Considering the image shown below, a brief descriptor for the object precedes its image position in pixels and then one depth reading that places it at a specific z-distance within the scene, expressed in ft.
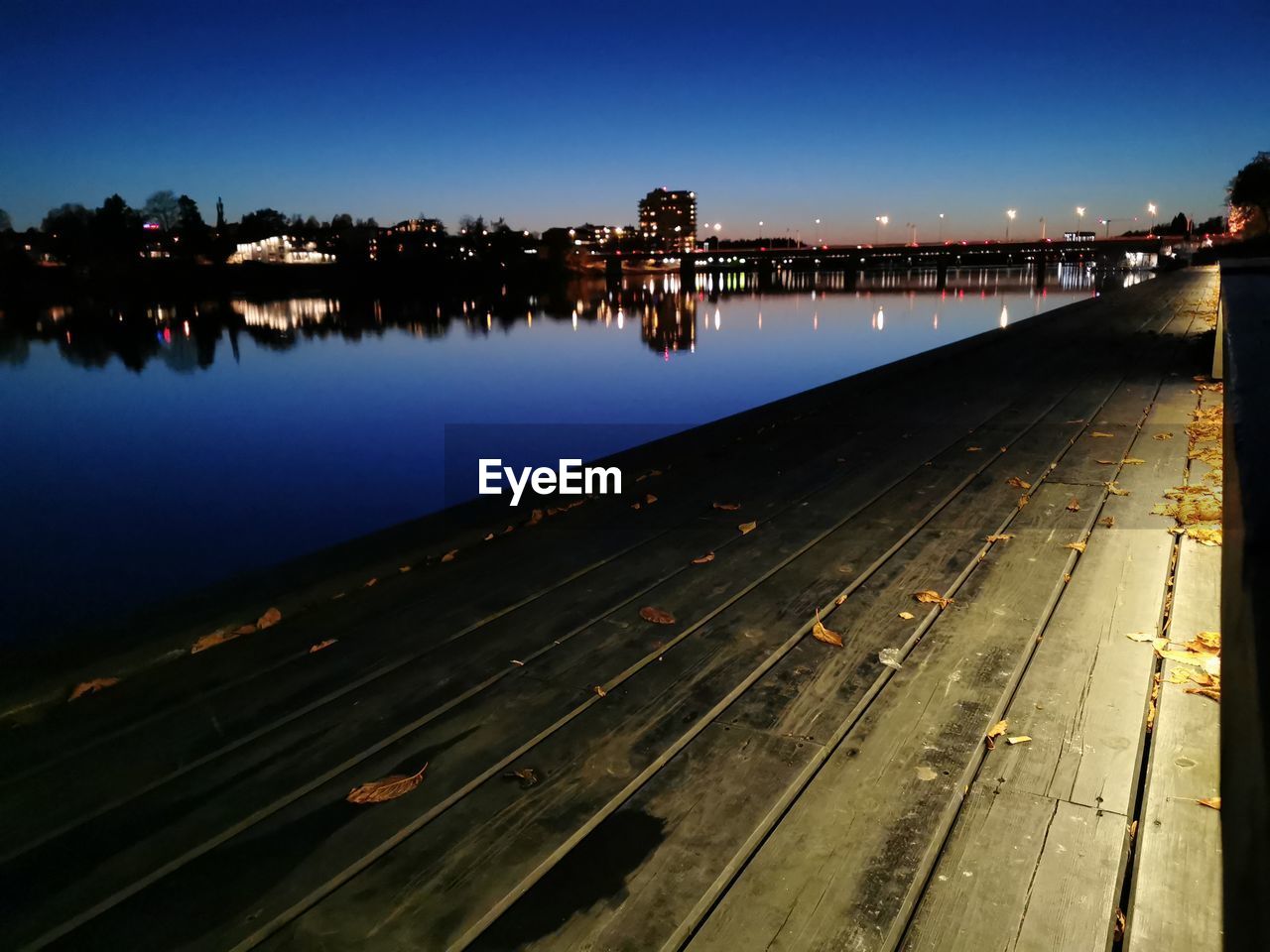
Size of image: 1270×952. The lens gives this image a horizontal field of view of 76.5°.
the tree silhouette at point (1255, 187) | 224.53
